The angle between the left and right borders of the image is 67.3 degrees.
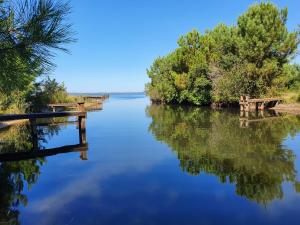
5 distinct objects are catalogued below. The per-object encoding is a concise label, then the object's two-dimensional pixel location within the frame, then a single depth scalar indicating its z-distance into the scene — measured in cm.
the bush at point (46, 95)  2023
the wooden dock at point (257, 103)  1919
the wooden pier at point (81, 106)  1062
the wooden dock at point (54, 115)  884
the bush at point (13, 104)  1508
